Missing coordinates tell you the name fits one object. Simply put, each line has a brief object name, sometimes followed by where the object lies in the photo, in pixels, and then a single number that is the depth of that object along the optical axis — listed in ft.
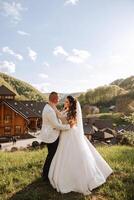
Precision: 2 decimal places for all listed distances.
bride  13.34
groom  13.71
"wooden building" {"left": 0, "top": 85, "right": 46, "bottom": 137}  97.65
